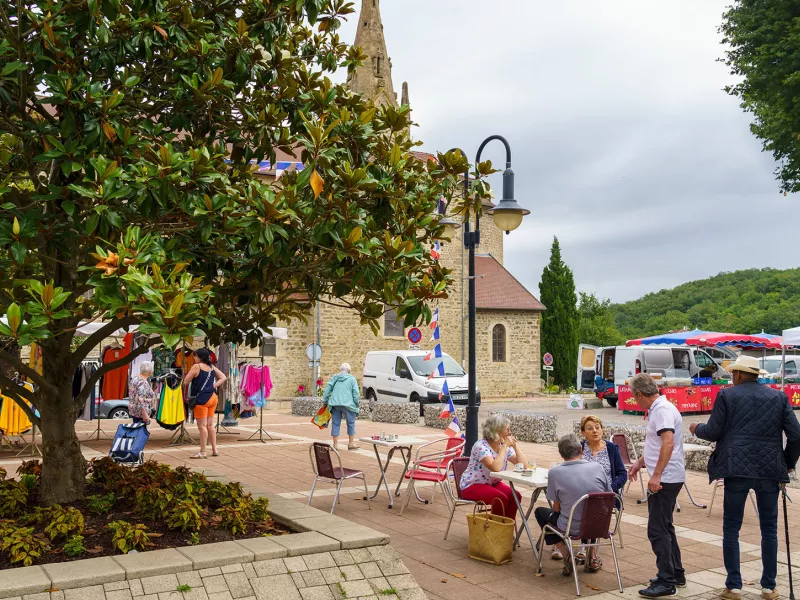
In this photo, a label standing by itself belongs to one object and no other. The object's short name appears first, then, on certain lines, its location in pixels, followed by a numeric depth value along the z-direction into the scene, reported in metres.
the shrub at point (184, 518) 5.58
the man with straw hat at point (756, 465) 5.55
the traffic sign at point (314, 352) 27.48
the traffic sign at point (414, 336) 16.35
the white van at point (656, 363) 27.09
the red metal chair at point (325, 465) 8.15
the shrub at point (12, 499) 5.96
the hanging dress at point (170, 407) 13.17
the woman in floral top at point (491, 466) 6.85
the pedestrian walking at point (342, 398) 13.05
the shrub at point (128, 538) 5.05
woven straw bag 6.38
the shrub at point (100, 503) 6.01
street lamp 10.49
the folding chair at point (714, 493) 8.47
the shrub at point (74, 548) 4.98
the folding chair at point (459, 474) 6.96
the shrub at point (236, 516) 5.64
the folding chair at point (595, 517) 5.75
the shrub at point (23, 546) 4.79
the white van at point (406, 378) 24.08
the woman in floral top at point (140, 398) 9.77
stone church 33.66
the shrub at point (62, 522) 5.25
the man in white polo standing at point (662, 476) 5.68
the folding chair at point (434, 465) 8.27
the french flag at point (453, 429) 10.70
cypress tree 44.97
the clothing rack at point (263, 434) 15.09
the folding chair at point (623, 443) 9.47
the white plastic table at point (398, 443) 8.86
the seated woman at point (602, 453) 6.80
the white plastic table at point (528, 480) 6.41
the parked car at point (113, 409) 21.47
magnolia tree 4.53
